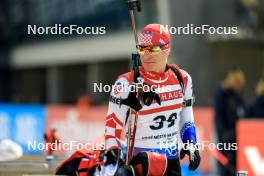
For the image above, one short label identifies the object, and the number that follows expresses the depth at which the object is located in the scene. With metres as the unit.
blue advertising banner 31.64
